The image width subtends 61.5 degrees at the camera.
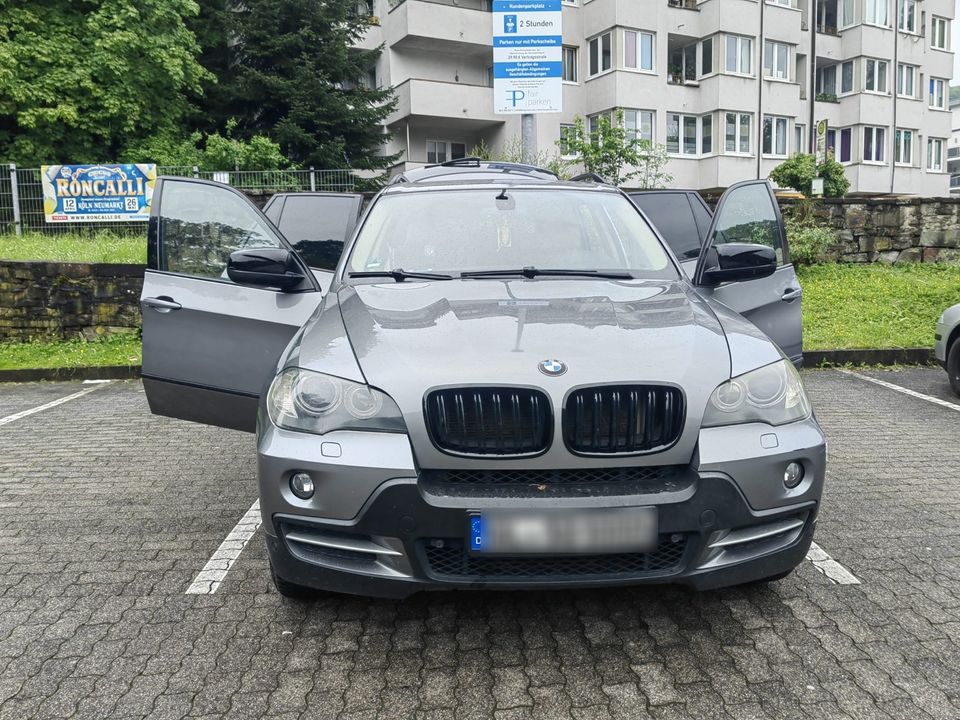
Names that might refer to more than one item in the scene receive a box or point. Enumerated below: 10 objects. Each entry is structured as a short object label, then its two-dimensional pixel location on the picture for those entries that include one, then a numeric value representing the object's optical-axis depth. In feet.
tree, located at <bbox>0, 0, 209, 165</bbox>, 76.69
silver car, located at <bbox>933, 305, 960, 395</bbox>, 24.56
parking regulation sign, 43.21
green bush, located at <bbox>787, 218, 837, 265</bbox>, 47.39
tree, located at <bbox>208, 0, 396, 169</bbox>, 76.95
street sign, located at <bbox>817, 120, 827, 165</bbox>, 106.52
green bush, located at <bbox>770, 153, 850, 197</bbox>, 82.84
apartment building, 103.60
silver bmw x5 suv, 8.34
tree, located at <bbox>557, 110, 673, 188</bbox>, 54.60
